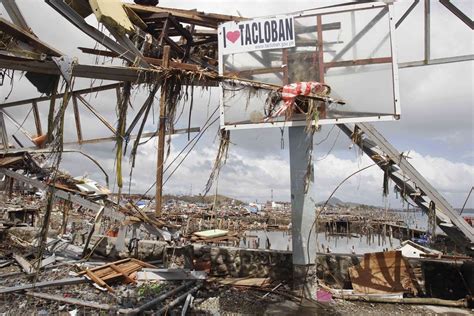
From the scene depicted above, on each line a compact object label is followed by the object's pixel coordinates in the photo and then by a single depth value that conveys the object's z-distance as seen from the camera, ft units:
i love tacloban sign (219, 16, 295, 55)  23.15
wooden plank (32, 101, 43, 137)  30.23
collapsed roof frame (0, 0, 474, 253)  15.89
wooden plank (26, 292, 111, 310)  20.90
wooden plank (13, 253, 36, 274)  28.20
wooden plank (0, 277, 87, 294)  22.70
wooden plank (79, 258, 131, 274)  27.18
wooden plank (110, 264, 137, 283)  26.94
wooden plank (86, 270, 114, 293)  24.97
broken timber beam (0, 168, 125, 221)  32.19
